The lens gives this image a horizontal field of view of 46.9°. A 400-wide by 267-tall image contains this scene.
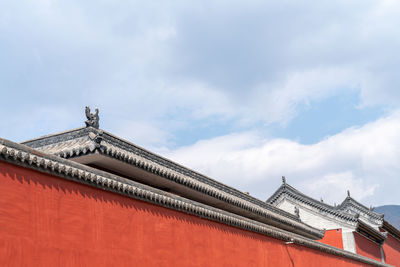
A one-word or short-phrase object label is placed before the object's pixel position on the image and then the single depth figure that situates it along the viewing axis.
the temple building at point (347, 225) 21.27
